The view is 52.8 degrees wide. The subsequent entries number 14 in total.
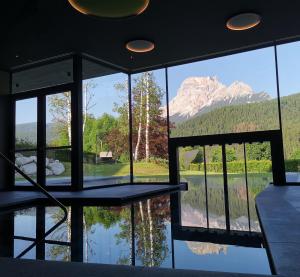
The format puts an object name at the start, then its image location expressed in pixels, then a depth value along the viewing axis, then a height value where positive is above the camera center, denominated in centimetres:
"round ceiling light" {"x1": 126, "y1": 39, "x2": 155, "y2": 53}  705 +273
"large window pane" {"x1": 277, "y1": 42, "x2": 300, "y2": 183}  779 +131
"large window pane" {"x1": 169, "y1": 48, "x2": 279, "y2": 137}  824 +190
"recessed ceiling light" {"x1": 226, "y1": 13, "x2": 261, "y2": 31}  603 +279
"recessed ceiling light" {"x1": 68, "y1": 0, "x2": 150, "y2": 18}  457 +239
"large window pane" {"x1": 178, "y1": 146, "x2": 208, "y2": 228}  761 -35
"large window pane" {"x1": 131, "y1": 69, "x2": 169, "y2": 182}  947 +107
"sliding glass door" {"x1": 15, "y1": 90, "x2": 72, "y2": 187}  825 +69
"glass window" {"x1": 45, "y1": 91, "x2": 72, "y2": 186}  818 +66
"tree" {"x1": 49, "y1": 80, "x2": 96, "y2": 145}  827 +151
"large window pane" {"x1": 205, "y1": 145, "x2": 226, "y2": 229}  778 -38
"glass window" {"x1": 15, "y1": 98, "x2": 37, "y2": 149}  882 +119
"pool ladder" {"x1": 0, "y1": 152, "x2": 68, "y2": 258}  288 -83
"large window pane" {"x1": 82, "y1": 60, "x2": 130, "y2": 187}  859 +108
